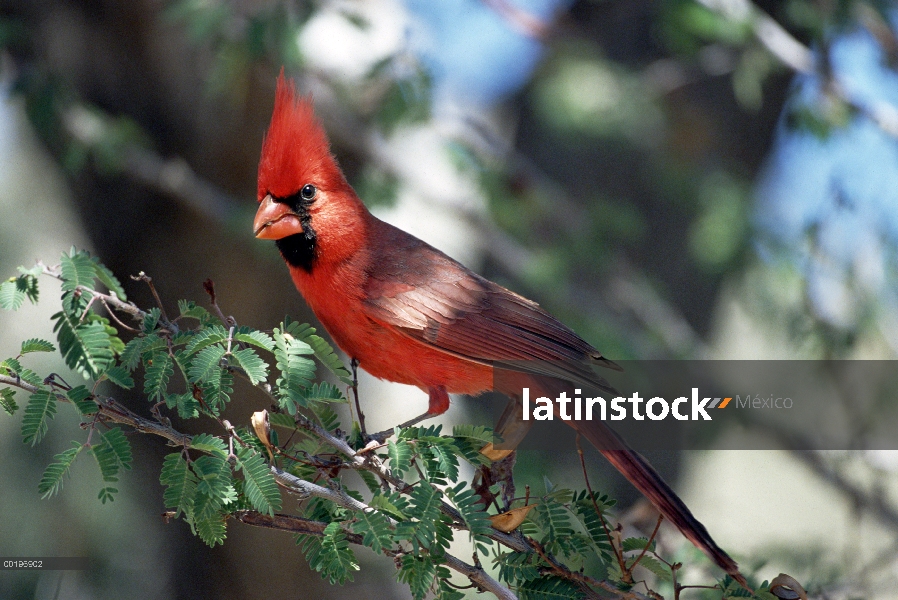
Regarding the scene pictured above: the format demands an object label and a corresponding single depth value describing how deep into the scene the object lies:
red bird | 5.13
